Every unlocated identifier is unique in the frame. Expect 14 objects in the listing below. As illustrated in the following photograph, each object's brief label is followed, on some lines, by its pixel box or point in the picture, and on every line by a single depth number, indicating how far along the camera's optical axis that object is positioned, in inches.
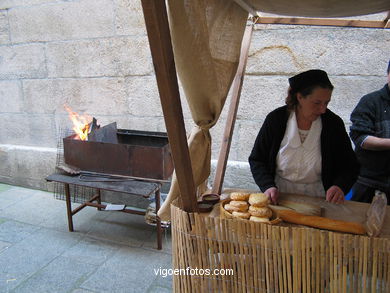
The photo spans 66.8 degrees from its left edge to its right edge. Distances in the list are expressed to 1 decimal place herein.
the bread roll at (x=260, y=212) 63.1
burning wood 146.0
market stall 50.0
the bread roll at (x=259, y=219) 60.9
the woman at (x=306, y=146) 80.9
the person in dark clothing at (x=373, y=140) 94.4
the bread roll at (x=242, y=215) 62.9
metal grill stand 121.3
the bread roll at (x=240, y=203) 66.1
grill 125.7
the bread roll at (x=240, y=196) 70.5
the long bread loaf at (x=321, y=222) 60.3
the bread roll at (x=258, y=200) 65.9
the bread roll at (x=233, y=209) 65.5
